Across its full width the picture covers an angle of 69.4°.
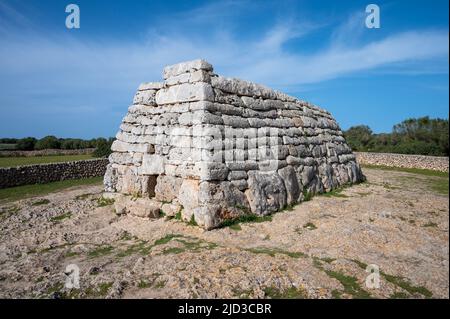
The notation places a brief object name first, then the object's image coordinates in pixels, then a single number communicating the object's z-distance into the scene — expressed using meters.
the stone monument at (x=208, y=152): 7.23
